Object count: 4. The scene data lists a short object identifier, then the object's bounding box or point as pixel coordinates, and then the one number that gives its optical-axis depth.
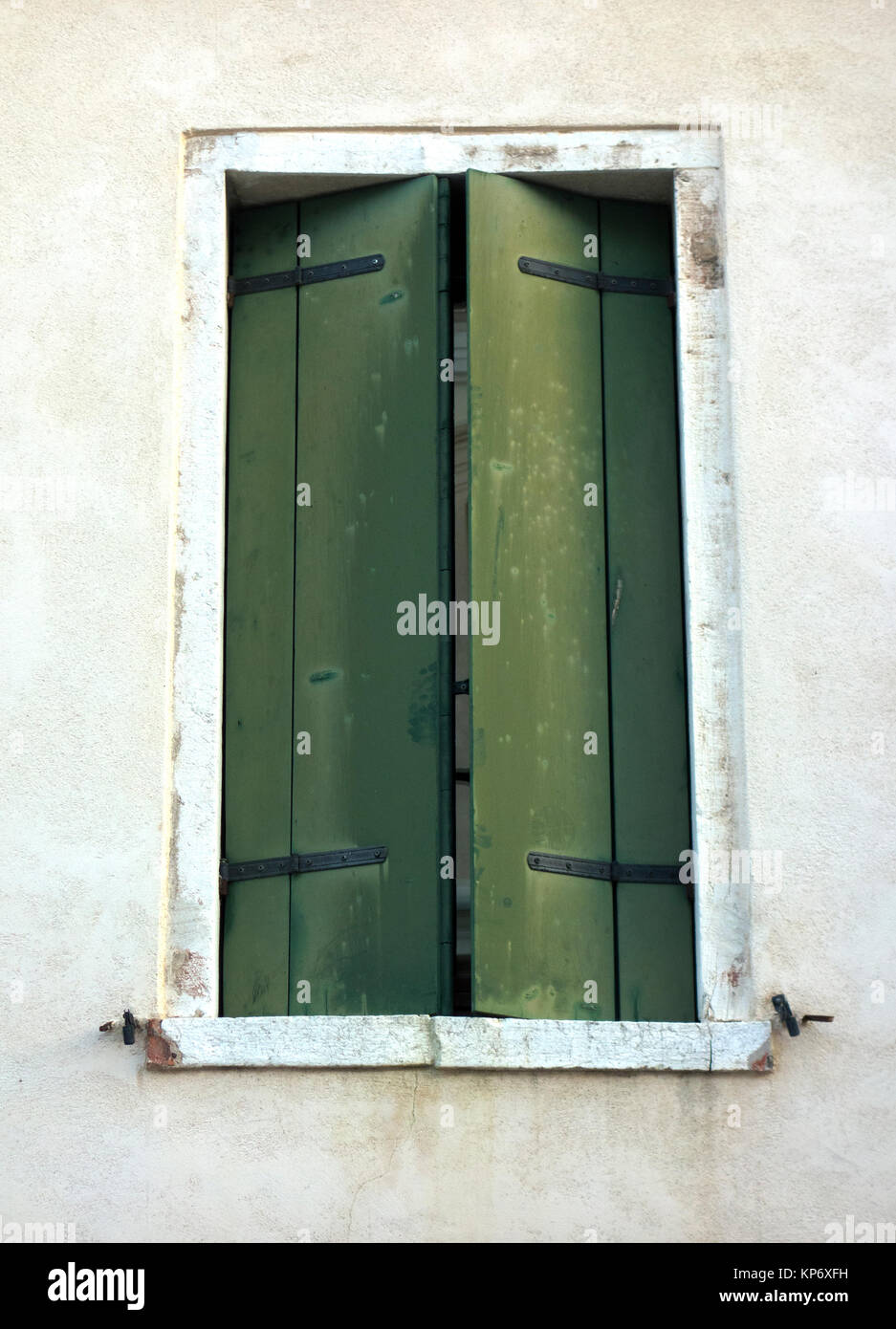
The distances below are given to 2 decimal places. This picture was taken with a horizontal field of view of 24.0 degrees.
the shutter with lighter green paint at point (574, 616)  5.74
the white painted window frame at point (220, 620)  5.50
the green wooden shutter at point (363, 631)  5.78
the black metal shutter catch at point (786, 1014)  5.49
